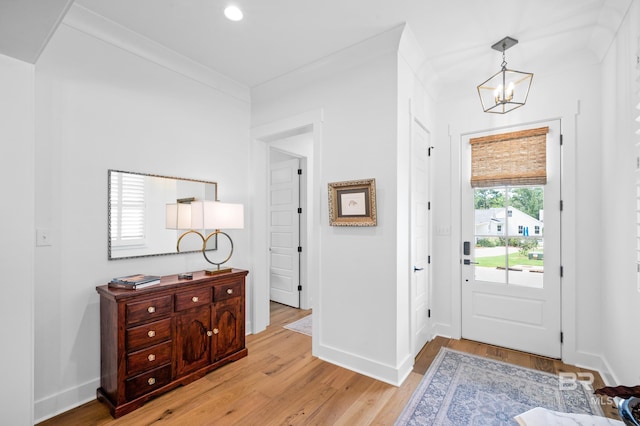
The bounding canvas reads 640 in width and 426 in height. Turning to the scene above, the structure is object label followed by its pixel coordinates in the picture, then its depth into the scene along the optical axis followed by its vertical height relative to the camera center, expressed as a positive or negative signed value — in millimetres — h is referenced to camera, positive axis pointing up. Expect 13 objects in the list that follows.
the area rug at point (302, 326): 3553 -1416
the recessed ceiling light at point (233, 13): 2158 +1510
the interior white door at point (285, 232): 4469 -290
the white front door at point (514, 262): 2852 -501
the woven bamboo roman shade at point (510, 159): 2906 +574
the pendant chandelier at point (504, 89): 2320 +1286
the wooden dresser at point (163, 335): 2041 -953
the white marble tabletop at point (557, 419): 1149 -821
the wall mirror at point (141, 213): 2365 +9
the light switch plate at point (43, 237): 1997 -159
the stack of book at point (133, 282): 2146 -507
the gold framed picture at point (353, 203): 2547 +100
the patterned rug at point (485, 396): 2018 -1390
